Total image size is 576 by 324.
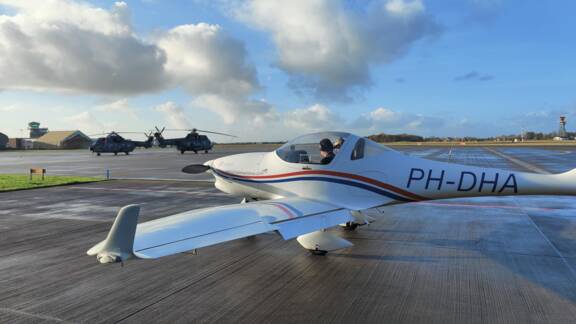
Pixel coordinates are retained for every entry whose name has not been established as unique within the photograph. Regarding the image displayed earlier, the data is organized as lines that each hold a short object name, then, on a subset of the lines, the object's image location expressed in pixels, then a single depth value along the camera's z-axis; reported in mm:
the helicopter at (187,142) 54225
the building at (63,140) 127625
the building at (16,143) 132750
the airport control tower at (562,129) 176875
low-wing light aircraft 6715
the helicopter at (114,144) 52094
